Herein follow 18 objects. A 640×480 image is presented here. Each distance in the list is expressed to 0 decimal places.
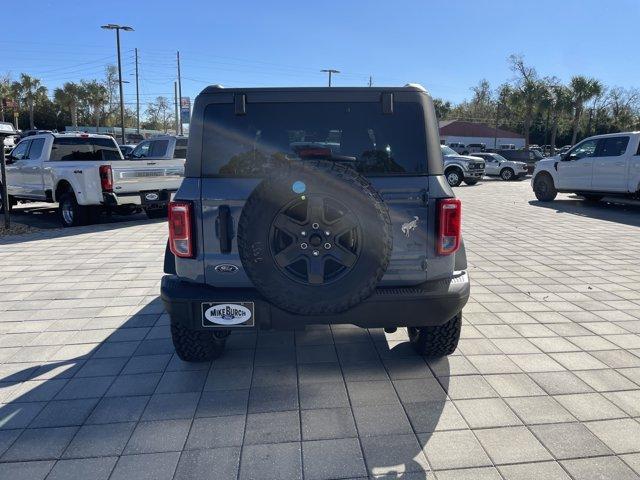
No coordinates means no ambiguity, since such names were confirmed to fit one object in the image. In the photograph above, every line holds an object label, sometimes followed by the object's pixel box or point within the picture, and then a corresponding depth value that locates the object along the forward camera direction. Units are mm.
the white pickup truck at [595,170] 12250
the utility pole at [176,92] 51831
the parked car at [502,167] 25141
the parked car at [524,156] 27562
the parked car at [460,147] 41256
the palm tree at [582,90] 40500
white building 59312
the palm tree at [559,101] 41344
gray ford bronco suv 2814
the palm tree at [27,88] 63906
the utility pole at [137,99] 49688
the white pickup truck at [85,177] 9266
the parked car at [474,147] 45156
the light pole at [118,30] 28672
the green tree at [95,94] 61069
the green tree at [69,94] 60469
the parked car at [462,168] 20484
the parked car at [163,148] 12195
